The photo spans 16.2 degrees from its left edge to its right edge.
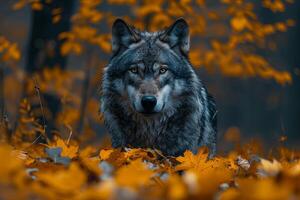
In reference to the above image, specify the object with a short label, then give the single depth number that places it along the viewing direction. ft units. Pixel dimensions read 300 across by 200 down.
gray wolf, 34.60
